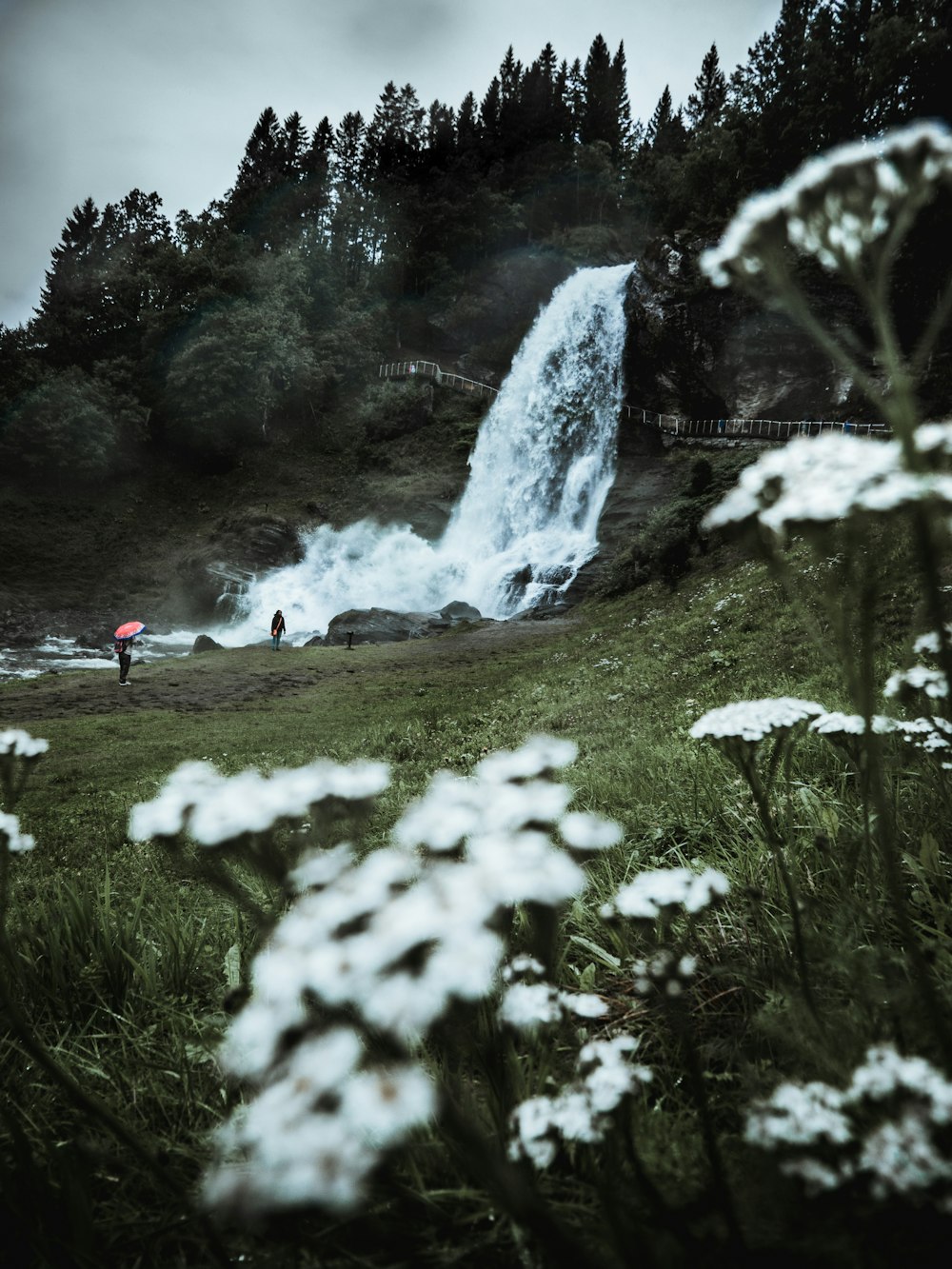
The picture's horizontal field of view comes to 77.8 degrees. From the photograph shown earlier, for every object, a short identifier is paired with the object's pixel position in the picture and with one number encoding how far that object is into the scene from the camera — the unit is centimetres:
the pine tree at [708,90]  5406
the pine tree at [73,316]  4078
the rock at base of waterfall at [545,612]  2123
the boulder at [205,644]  2209
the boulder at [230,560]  2786
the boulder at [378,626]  2127
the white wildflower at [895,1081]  86
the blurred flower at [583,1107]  102
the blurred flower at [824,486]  95
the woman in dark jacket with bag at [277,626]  1967
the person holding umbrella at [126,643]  1370
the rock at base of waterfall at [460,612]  2377
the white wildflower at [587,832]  111
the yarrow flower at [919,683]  192
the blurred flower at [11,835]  159
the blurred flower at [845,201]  114
